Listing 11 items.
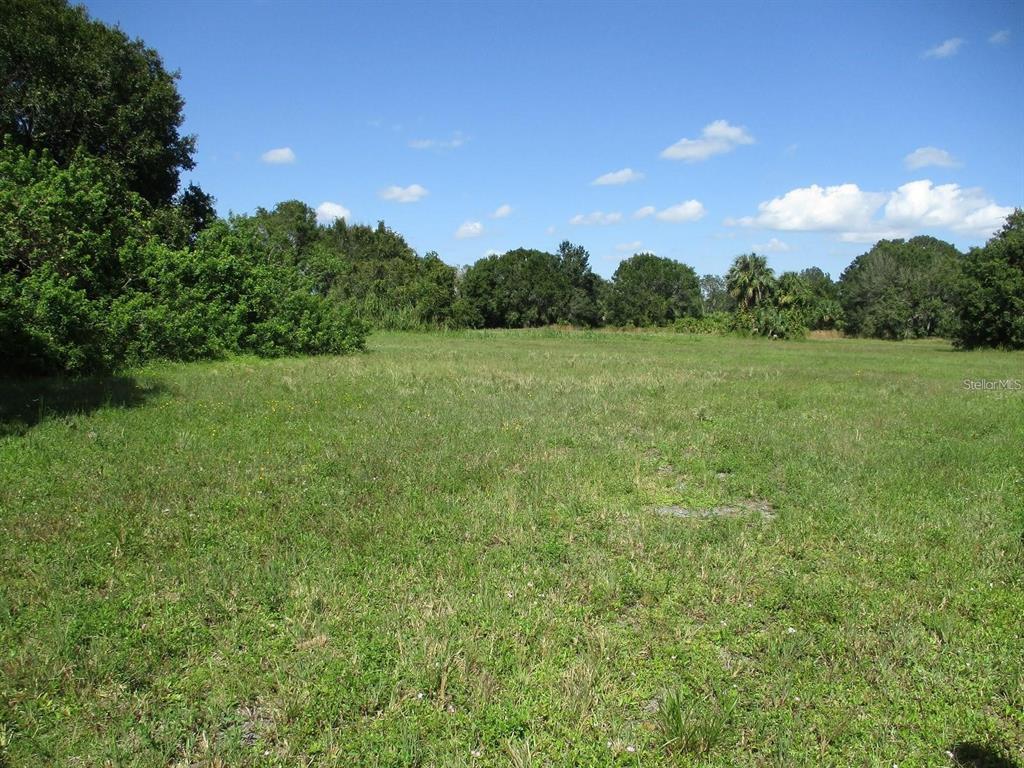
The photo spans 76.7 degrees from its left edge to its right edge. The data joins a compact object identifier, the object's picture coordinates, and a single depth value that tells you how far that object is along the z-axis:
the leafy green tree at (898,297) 71.38
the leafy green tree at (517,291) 81.50
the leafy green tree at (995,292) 36.62
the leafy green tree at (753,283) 66.19
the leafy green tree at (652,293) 85.31
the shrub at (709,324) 65.62
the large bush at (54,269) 12.86
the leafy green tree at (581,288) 86.06
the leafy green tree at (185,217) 24.05
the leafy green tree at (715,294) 117.84
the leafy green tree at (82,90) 20.70
